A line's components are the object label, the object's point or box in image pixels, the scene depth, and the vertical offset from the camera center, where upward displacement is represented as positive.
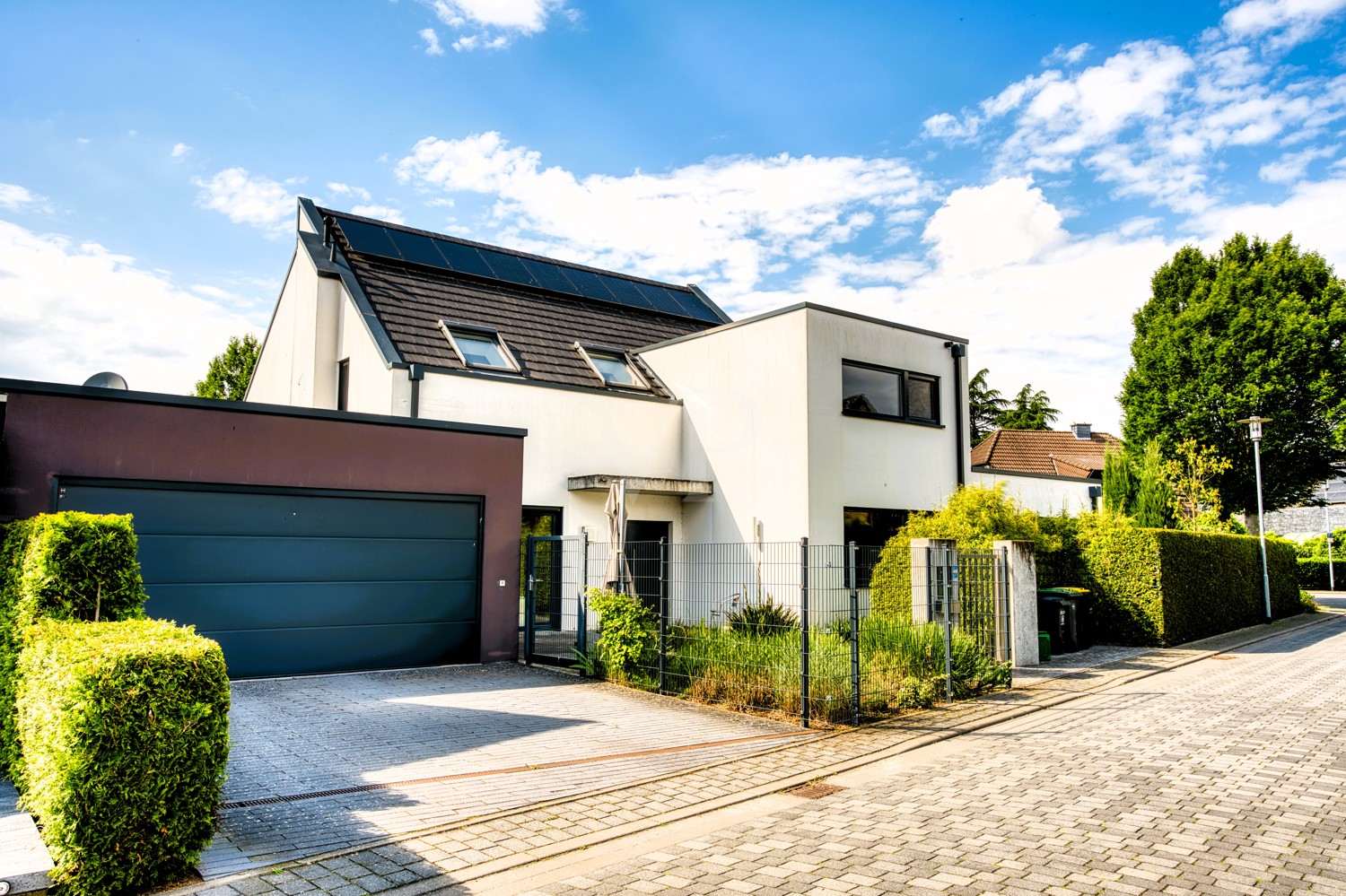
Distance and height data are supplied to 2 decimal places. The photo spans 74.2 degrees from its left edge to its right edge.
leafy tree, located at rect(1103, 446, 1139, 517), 20.66 +1.41
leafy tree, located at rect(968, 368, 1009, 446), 48.31 +7.55
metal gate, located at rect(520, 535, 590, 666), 12.12 -0.79
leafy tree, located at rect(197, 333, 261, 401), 31.48 +6.13
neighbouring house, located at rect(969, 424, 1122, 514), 36.69 +4.04
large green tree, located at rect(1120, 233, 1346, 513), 27.59 +5.68
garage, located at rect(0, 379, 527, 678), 9.65 +0.36
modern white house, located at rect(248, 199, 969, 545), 15.12 +2.74
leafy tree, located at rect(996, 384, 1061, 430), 49.31 +7.45
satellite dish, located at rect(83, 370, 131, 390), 10.70 +1.93
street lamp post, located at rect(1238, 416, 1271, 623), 20.16 +2.72
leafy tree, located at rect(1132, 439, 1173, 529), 20.06 +1.04
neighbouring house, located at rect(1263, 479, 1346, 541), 46.59 +1.49
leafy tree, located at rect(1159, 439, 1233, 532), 23.97 +1.79
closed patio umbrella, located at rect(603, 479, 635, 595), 11.05 -0.07
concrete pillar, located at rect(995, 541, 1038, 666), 12.52 -0.79
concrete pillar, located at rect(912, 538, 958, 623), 10.53 -0.36
